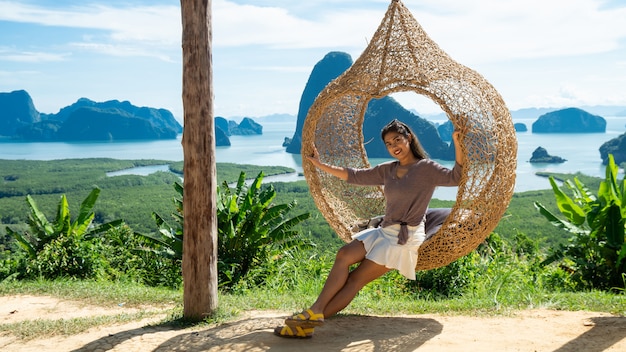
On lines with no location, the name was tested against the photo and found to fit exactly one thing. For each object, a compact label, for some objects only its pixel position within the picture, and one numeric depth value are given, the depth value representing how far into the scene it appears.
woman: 3.24
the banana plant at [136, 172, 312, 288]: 5.44
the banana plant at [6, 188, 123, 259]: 5.91
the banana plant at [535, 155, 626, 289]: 4.75
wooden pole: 3.37
